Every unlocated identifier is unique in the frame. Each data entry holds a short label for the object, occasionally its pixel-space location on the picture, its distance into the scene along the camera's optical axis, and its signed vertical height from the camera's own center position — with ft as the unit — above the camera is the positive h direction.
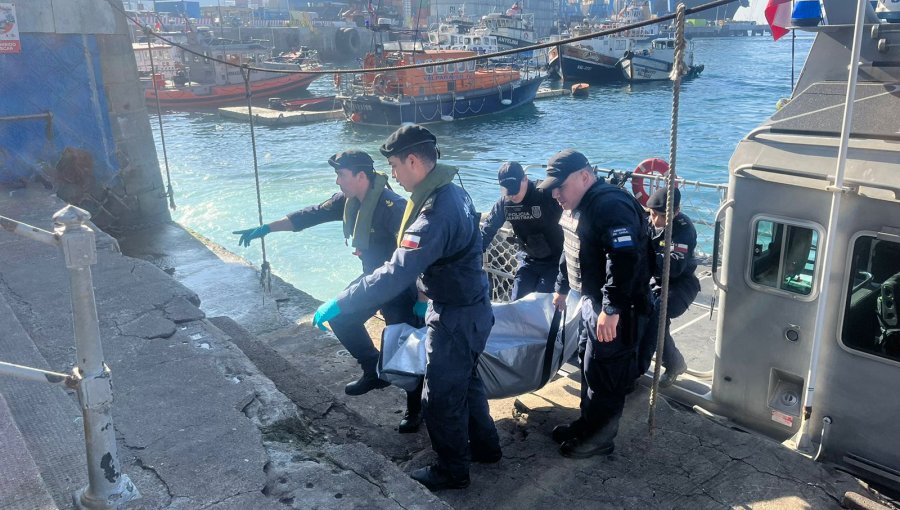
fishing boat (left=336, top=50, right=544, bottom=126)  100.48 -6.08
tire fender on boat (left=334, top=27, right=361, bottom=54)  214.90 +5.39
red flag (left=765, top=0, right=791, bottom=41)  14.90 +0.54
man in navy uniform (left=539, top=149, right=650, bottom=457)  11.29 -4.09
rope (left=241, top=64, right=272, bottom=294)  22.20 -7.09
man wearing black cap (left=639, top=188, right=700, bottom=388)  15.12 -5.18
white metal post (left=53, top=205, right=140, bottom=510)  6.55 -3.21
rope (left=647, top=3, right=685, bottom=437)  10.33 -2.53
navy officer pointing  14.11 -3.82
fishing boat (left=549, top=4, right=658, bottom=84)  151.74 -2.53
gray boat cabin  11.75 -4.26
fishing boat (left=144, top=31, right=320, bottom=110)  123.44 -3.87
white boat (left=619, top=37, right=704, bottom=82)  149.69 -4.01
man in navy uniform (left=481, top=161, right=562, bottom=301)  16.28 -4.35
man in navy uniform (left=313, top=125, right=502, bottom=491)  10.85 -3.85
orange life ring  22.85 -4.64
